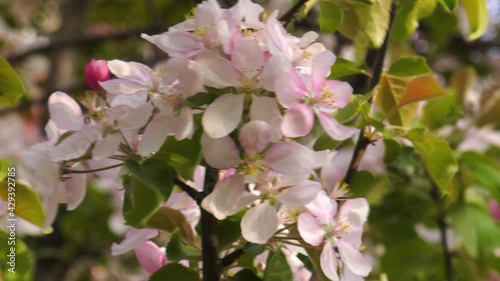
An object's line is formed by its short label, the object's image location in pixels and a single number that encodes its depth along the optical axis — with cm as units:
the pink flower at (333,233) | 137
